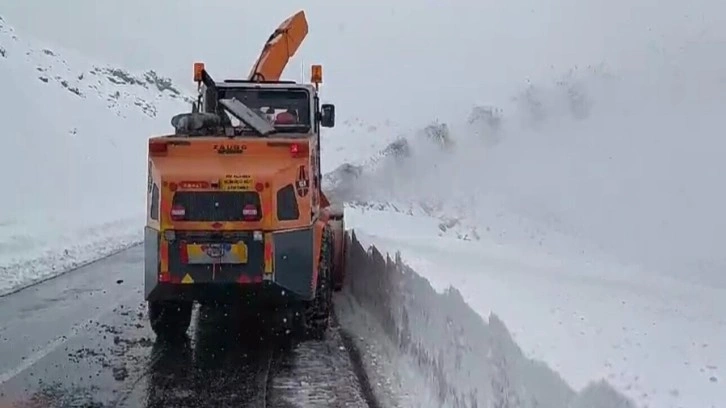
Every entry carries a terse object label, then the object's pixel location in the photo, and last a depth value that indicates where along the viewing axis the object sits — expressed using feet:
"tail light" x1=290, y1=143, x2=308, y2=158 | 29.17
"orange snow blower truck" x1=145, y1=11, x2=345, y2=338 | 28.40
